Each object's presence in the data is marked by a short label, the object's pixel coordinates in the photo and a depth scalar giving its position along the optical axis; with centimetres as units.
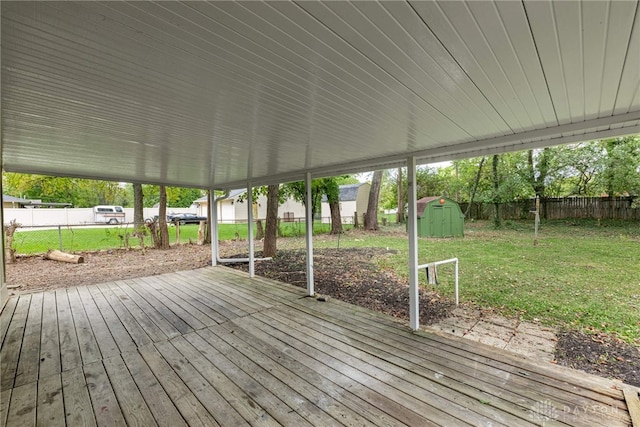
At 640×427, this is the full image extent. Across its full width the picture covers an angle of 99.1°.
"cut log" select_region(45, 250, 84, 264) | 698
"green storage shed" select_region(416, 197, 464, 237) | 1023
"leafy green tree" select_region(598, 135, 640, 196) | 909
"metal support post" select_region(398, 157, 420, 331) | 306
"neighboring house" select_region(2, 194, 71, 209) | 1882
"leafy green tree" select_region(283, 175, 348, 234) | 1132
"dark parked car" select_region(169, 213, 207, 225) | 1718
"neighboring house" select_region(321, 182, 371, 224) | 2102
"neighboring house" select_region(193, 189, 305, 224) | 1997
